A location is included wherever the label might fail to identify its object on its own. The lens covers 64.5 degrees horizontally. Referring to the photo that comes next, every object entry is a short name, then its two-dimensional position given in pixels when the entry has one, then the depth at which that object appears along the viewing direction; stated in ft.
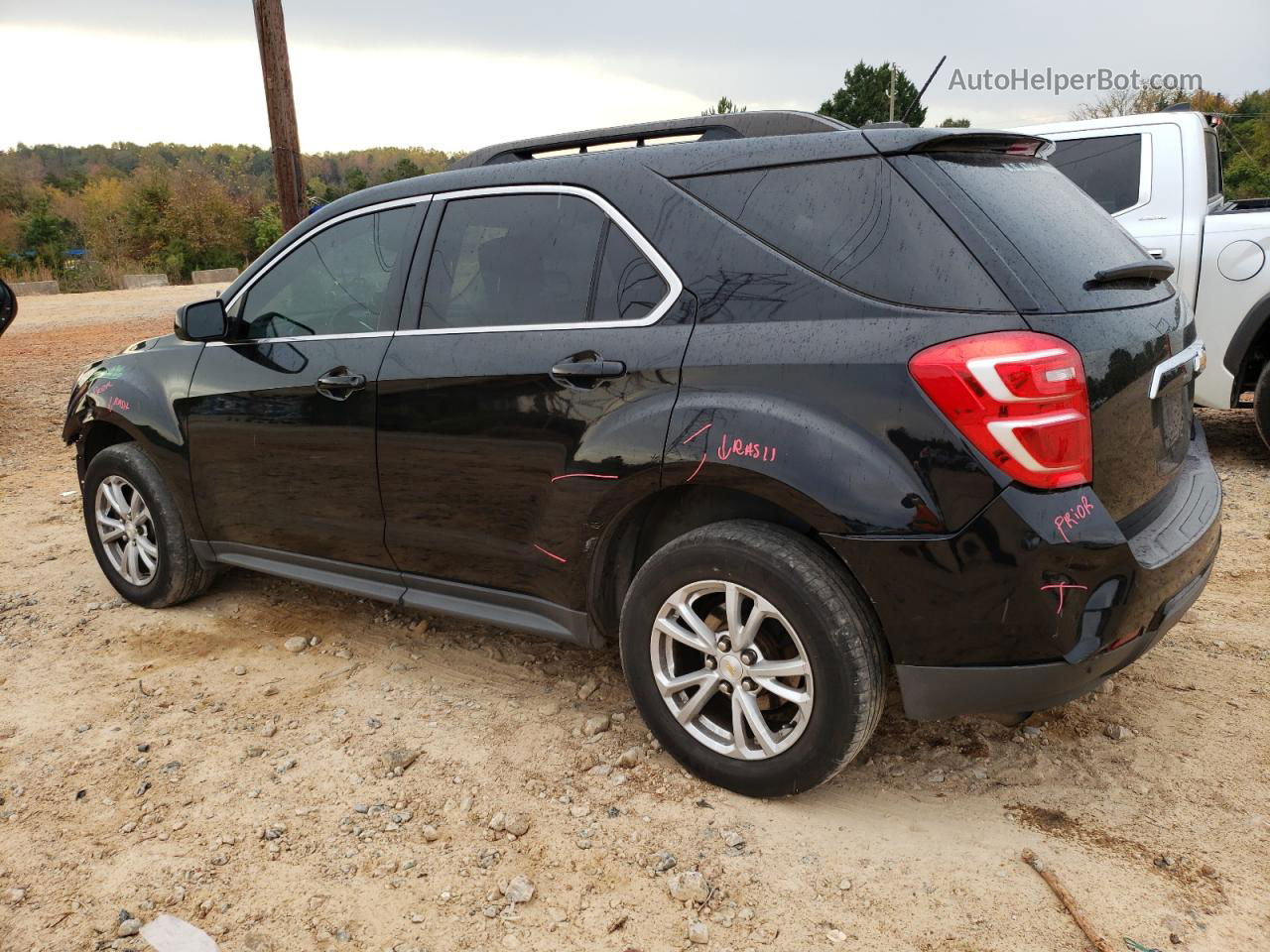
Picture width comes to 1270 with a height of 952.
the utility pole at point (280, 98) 25.36
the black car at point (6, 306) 29.42
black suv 7.86
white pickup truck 19.32
